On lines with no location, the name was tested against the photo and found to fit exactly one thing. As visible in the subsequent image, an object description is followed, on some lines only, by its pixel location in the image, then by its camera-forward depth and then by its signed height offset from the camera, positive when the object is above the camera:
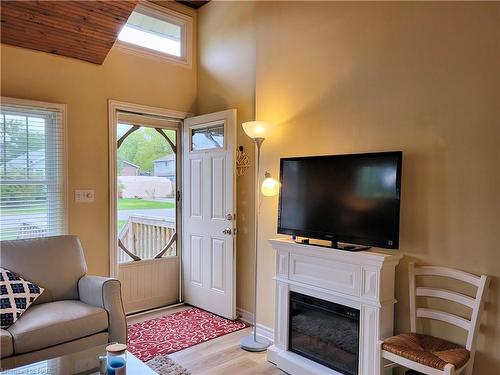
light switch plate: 3.49 -0.19
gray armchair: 2.28 -0.93
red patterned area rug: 3.12 -1.44
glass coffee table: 1.91 -1.01
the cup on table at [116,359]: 1.73 -0.88
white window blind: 3.11 +0.05
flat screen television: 2.32 -0.14
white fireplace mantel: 2.30 -0.75
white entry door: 3.73 -0.38
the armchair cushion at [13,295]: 2.39 -0.82
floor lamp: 3.12 -0.08
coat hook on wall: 3.76 +0.15
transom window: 3.90 +1.58
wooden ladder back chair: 1.93 -0.93
